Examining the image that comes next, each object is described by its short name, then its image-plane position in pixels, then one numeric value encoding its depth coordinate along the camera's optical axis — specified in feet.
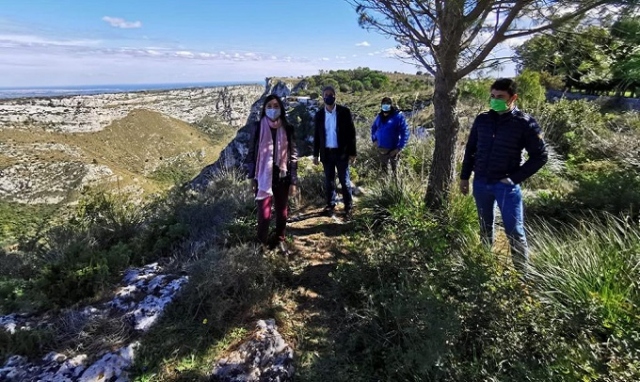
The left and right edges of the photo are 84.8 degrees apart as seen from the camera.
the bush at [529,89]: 32.98
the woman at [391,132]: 18.22
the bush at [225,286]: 9.95
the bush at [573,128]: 24.98
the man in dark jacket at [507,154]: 9.60
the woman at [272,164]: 12.60
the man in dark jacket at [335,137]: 15.80
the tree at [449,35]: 10.30
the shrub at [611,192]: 12.57
